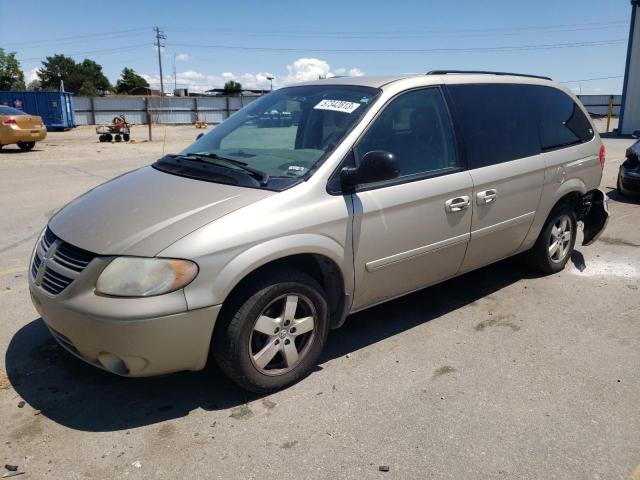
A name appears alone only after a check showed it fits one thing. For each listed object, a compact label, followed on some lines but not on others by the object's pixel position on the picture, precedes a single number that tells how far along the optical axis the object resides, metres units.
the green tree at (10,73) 74.28
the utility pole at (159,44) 71.51
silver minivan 2.70
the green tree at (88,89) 80.56
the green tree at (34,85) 89.81
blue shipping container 31.02
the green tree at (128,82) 96.38
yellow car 17.20
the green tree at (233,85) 89.86
